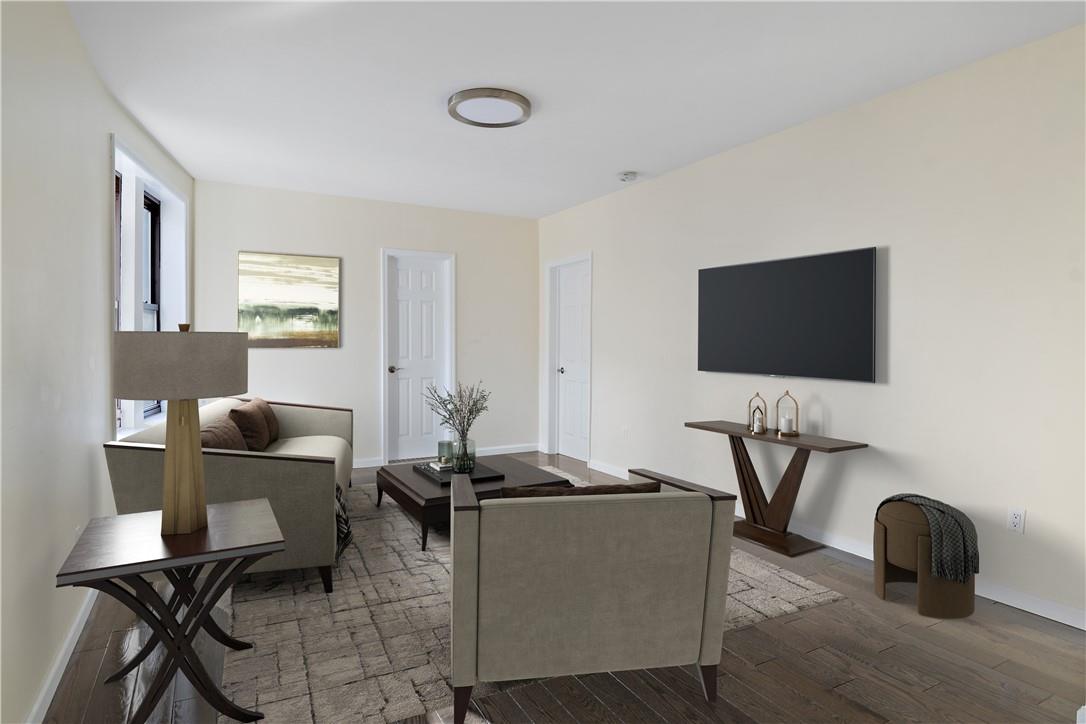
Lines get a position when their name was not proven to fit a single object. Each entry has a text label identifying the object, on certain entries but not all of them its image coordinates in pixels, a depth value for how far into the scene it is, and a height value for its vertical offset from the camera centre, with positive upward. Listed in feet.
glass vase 12.51 -2.12
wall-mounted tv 11.27 +0.80
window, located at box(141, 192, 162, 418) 14.83 +2.21
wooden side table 5.93 -2.08
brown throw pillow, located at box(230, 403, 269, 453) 12.80 -1.57
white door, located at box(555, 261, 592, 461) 19.75 -0.05
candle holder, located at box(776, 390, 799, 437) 11.85 -1.38
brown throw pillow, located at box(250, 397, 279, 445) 14.41 -1.55
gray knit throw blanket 8.87 -2.76
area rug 6.89 -3.81
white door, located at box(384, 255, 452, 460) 19.84 +0.22
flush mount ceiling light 10.66 +4.48
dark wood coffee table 11.13 -2.57
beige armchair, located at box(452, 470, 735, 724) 6.06 -2.35
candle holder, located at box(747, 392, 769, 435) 12.32 -1.16
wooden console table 11.33 -2.71
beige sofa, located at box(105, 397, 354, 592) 8.91 -2.00
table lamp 6.31 -0.32
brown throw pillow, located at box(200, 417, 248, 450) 10.24 -1.46
